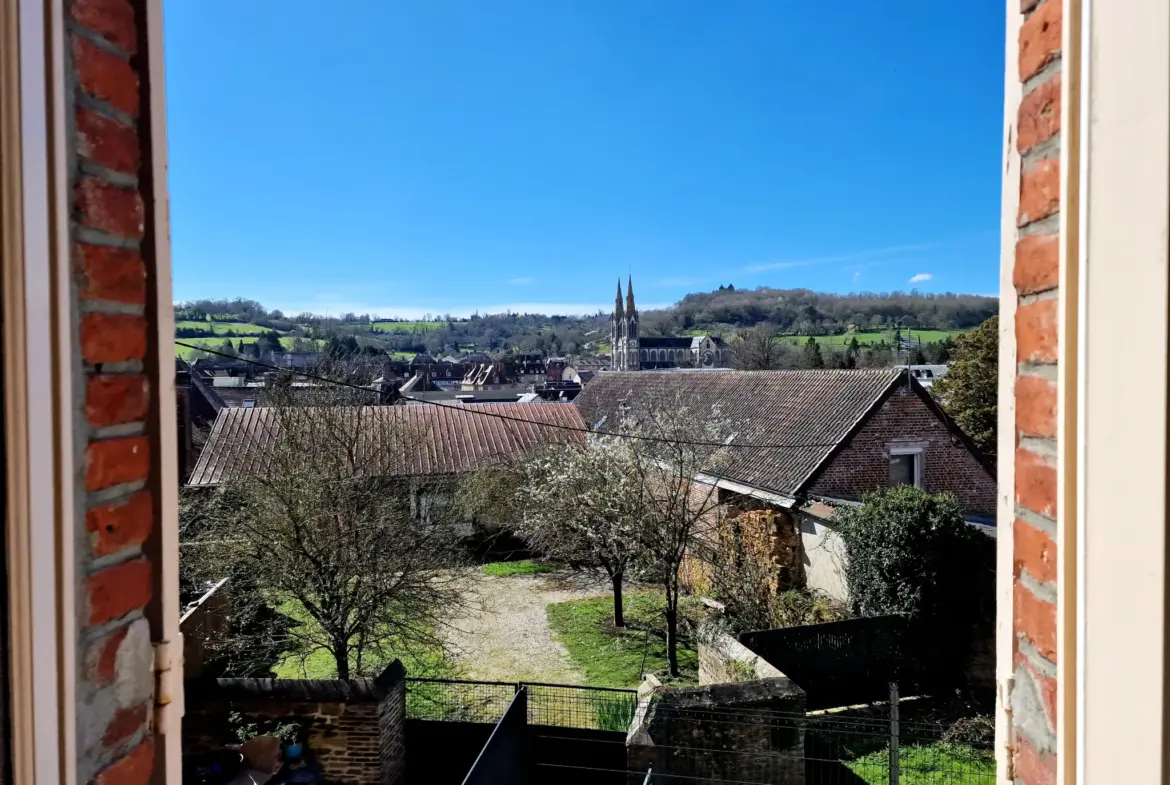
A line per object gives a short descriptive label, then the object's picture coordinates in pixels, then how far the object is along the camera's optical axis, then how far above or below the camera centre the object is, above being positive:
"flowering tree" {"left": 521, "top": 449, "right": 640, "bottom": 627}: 12.56 -2.25
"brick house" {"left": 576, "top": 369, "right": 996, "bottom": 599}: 13.28 -1.47
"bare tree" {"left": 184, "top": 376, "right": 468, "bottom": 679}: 8.89 -1.95
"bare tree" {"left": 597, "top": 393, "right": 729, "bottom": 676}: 11.52 -1.70
